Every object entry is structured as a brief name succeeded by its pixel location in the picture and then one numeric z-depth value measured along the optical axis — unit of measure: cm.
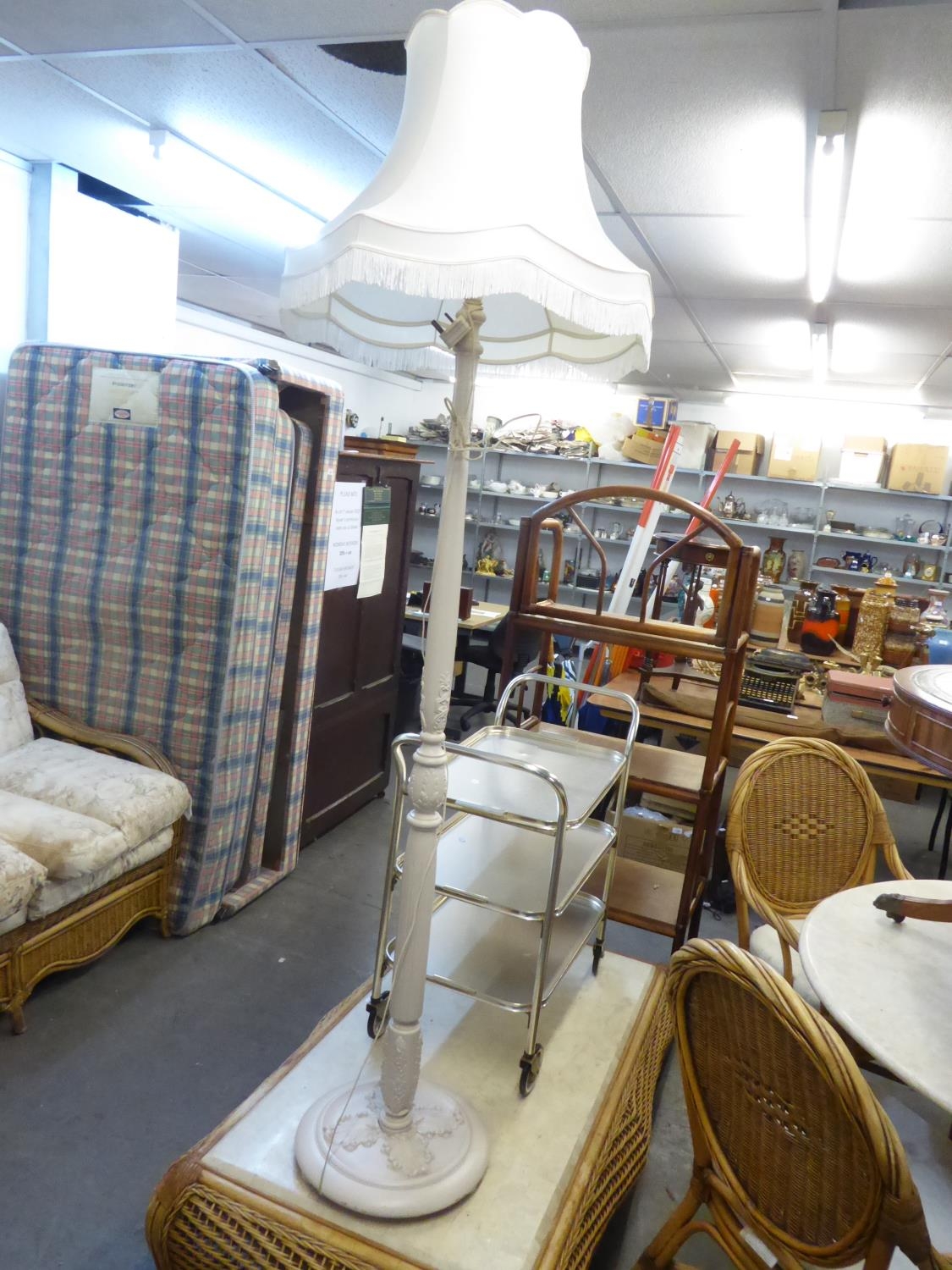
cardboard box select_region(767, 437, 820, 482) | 667
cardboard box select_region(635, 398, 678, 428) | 690
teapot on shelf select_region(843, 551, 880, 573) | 664
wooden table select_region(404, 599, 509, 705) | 464
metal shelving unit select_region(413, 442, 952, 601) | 665
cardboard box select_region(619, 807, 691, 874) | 301
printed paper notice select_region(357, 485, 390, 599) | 312
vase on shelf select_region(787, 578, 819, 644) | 435
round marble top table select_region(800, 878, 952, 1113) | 108
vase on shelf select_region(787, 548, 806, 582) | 683
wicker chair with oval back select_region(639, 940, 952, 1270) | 94
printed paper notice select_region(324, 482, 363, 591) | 291
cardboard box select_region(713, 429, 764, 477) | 680
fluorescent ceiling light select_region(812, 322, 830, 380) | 418
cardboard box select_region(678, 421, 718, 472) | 686
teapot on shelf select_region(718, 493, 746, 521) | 693
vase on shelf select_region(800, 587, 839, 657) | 412
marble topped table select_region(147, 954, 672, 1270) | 127
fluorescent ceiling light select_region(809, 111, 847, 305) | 195
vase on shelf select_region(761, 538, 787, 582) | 625
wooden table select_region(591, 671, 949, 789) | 273
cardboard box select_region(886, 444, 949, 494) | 633
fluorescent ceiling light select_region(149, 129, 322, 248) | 273
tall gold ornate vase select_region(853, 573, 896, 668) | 358
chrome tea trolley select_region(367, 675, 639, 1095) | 148
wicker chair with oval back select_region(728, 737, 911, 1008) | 206
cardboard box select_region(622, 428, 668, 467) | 661
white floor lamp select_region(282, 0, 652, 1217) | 91
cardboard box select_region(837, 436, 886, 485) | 655
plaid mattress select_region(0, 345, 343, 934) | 238
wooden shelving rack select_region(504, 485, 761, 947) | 201
